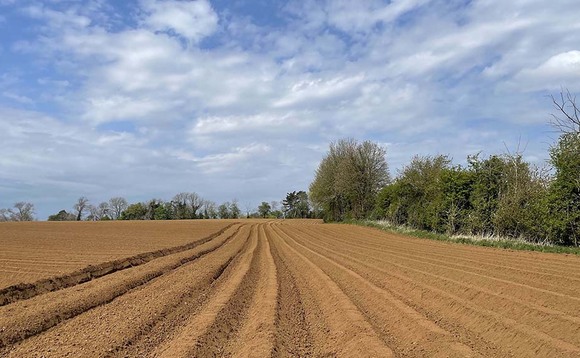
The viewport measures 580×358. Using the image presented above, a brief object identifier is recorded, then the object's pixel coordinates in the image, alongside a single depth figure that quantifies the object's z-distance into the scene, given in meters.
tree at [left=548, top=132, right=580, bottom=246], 17.88
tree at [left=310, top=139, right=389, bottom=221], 55.84
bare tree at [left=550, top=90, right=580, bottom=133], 18.73
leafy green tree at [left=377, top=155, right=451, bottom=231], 28.30
